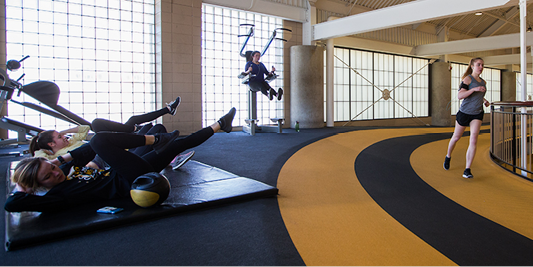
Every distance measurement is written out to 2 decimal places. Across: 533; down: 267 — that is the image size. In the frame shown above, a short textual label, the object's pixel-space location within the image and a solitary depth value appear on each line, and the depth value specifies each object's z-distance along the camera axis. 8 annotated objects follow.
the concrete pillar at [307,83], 10.34
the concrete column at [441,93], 13.81
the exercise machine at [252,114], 8.22
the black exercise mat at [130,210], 2.06
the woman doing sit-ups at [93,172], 2.25
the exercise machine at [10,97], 5.48
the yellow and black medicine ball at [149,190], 2.43
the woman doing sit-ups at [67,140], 3.05
